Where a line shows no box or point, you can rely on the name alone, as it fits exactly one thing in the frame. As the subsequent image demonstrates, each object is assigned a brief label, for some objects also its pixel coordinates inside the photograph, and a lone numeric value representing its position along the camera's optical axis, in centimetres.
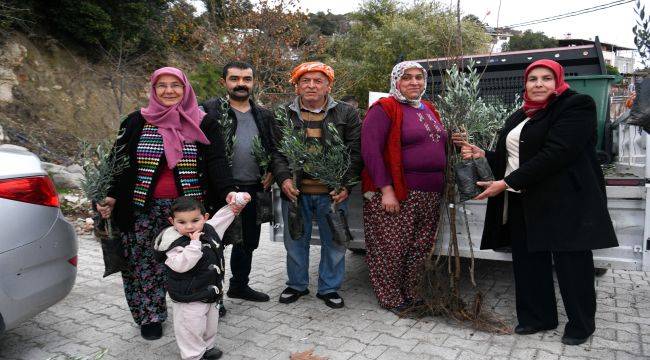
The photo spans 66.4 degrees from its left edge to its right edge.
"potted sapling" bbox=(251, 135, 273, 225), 372
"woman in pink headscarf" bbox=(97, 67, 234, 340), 320
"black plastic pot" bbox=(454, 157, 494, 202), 316
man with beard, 376
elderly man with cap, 375
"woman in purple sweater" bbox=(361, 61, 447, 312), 355
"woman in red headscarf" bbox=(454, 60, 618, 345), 298
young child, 282
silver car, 256
